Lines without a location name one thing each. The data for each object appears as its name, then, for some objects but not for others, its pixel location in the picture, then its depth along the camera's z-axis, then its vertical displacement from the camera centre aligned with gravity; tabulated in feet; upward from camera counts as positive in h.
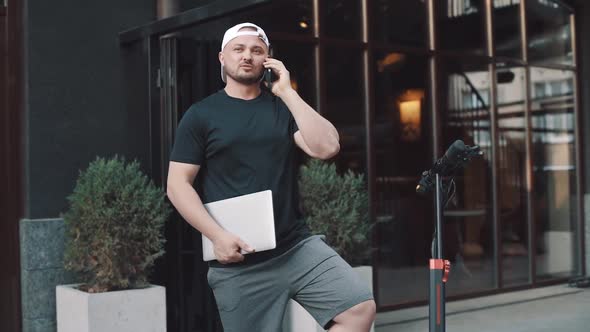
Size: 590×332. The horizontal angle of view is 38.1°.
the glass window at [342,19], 25.72 +5.10
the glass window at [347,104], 25.71 +2.48
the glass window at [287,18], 24.03 +4.83
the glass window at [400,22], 26.94 +5.23
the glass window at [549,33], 32.01 +5.67
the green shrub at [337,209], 19.94 -0.57
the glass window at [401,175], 26.76 +0.29
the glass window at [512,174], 30.81 +0.29
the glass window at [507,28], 30.73 +5.63
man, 10.34 +0.08
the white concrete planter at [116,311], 16.55 -2.40
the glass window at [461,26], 28.76 +5.43
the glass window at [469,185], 28.91 -0.07
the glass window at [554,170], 32.19 +0.43
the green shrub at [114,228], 17.19 -0.78
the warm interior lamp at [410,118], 27.43 +2.12
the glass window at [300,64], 24.41 +3.54
